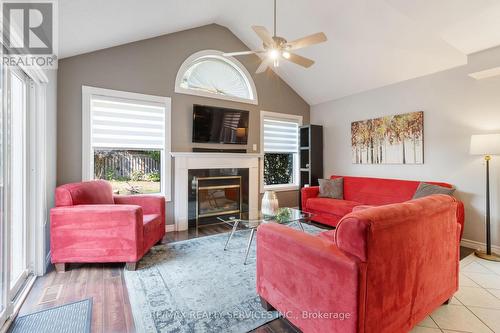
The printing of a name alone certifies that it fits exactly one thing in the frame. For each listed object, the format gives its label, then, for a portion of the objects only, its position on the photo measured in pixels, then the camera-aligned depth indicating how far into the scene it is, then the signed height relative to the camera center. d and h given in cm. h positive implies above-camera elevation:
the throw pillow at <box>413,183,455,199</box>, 312 -32
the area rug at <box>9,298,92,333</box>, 165 -109
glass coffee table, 276 -63
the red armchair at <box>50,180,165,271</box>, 239 -65
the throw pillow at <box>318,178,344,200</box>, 443 -41
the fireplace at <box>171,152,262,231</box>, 396 -14
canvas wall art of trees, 379 +44
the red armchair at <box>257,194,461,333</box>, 121 -59
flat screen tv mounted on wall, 409 +73
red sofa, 374 -51
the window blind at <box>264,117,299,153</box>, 511 +65
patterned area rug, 172 -108
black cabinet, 509 +24
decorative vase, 289 -46
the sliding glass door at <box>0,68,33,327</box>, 175 -16
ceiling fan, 238 +123
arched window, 412 +160
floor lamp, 276 +16
